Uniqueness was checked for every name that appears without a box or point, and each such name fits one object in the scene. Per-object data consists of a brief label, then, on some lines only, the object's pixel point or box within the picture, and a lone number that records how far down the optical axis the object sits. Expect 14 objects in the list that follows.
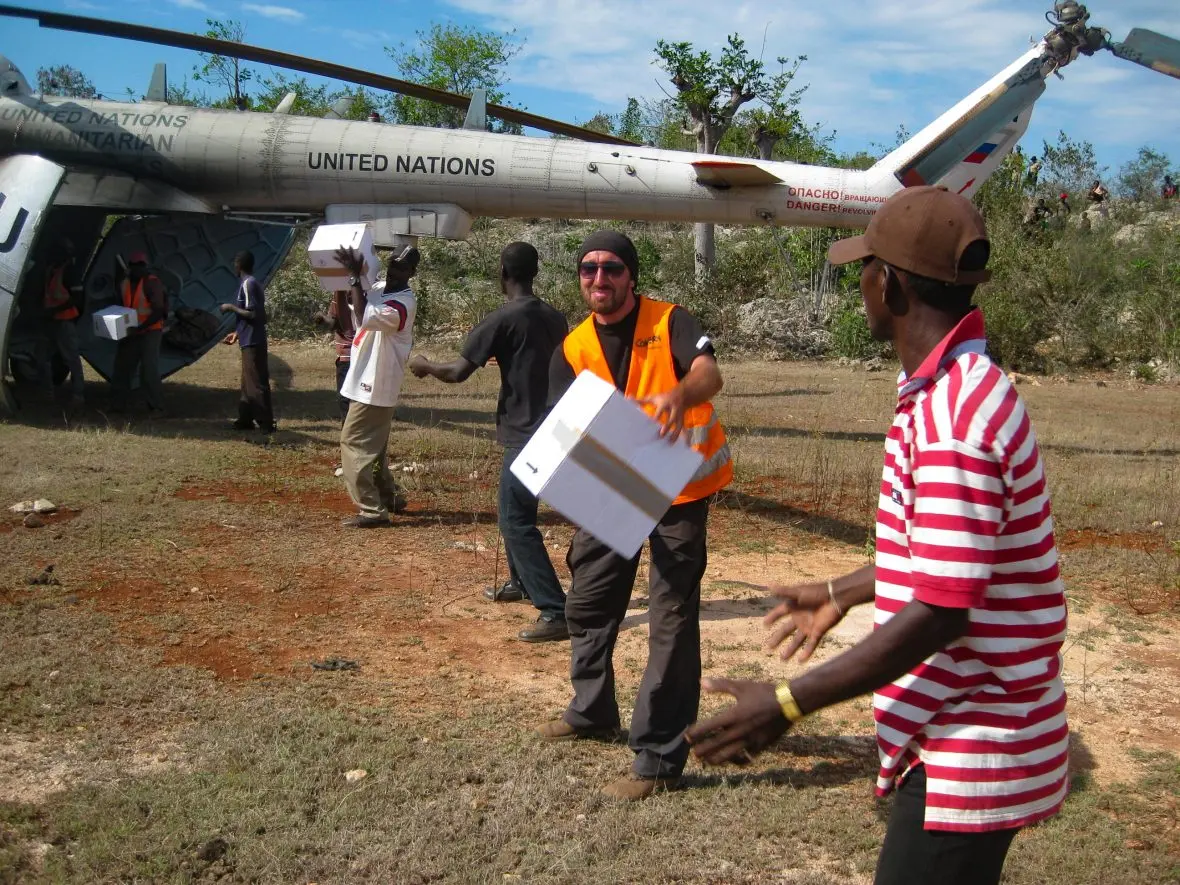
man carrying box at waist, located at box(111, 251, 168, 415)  11.20
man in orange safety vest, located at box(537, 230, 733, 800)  3.70
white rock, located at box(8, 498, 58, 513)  7.33
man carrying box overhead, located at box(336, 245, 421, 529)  6.88
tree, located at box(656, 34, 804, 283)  22.38
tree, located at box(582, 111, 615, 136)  45.31
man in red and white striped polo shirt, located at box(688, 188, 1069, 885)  1.72
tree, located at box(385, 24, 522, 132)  37.28
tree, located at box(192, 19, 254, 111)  35.12
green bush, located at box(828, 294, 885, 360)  19.30
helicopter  11.09
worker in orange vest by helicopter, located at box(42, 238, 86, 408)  11.62
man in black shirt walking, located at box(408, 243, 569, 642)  5.37
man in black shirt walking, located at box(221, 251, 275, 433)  10.37
